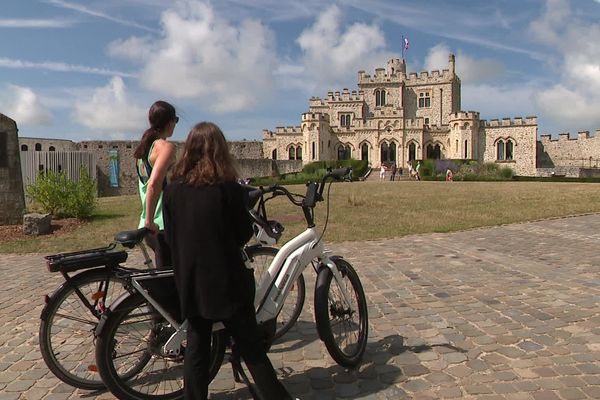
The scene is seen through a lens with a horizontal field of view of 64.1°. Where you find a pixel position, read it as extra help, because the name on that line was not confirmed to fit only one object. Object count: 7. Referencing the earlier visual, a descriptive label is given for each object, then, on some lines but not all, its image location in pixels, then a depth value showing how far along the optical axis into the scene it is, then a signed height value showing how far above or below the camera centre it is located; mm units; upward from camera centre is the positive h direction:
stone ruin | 11750 -76
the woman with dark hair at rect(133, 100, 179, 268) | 3436 +49
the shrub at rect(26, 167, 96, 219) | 12945 -611
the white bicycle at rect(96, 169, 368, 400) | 2992 -1001
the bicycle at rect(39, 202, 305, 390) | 3123 -831
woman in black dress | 2547 -454
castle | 53812 +3301
